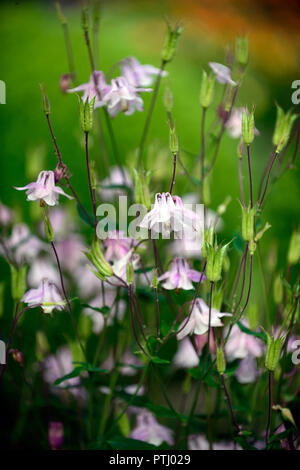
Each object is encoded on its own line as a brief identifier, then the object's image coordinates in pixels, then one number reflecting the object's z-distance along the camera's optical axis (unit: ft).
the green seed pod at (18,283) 3.61
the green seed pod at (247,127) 3.48
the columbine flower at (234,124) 3.94
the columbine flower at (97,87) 3.64
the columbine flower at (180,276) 3.55
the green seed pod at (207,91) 3.65
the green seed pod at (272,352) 3.46
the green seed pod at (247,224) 3.48
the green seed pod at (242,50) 3.72
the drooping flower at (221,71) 3.64
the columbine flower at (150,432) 3.78
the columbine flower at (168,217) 3.43
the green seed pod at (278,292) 3.70
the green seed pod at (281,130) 3.58
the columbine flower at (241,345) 3.74
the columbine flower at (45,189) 3.49
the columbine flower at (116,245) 3.64
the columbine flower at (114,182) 3.99
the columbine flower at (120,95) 3.61
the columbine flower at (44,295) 3.59
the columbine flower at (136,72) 3.73
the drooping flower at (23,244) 4.03
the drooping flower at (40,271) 4.20
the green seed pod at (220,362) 3.50
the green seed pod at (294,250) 3.71
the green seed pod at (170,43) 3.66
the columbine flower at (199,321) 3.55
